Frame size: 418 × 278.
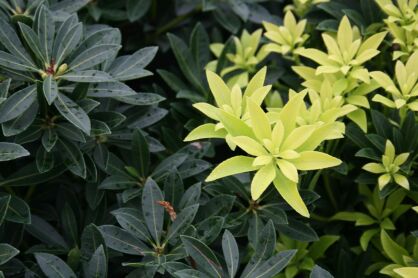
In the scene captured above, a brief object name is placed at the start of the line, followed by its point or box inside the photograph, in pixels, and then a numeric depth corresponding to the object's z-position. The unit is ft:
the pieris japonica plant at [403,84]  3.32
